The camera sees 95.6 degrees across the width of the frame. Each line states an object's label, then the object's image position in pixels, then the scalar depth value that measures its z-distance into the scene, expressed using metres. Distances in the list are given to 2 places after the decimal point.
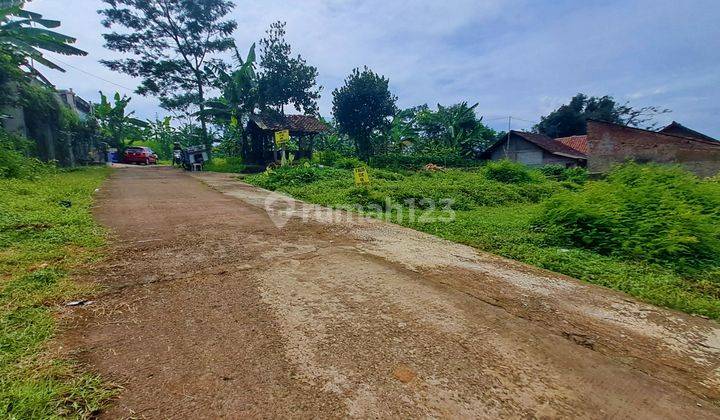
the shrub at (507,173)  14.70
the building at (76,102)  26.70
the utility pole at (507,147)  22.78
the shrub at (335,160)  17.47
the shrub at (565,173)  16.49
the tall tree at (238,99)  18.88
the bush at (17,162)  8.41
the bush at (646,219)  4.38
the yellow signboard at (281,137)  15.18
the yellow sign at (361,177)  9.67
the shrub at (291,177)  11.92
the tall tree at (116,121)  25.22
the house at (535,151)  20.91
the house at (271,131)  19.11
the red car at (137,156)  25.86
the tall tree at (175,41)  20.72
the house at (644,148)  14.14
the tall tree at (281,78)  23.50
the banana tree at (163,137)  33.12
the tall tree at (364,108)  22.25
